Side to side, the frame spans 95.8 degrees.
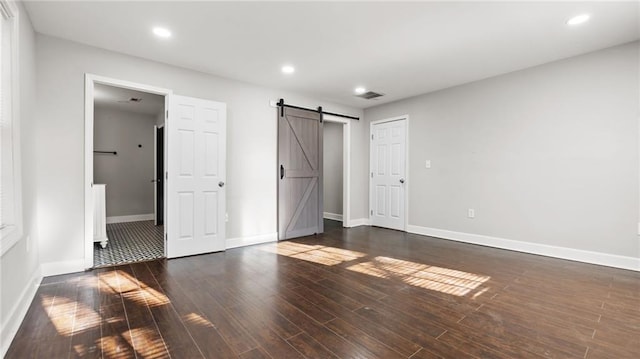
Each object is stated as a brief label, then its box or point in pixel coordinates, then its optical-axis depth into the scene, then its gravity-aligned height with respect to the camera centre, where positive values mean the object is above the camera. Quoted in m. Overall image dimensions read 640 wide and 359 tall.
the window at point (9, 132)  2.07 +0.32
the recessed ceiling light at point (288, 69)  3.91 +1.48
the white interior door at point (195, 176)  3.70 -0.01
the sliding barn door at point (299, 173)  4.88 +0.05
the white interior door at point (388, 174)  5.56 +0.05
